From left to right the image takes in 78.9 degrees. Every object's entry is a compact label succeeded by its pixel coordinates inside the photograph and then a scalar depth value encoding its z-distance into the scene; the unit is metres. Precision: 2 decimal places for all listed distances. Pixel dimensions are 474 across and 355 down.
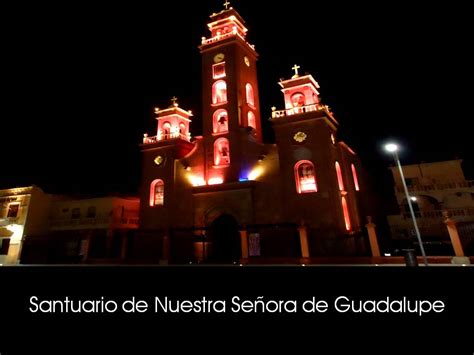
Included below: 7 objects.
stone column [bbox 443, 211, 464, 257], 15.75
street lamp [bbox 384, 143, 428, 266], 15.34
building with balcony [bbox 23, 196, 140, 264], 31.05
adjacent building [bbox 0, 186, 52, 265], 32.06
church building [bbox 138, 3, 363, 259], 23.33
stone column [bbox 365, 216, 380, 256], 18.81
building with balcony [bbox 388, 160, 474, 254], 26.19
